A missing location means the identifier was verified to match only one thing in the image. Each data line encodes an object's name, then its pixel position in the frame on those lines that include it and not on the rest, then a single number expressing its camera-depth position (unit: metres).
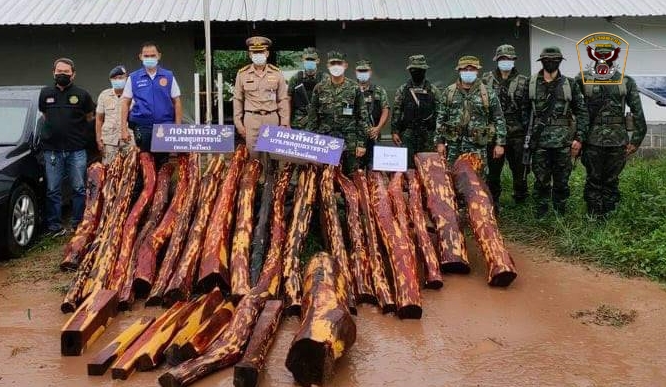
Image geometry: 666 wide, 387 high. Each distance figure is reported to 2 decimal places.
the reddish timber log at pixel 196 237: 4.86
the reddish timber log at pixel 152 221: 4.92
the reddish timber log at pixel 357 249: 4.97
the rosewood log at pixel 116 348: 3.76
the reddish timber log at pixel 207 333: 3.83
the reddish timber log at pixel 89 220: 5.77
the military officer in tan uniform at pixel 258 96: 6.85
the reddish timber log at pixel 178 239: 4.92
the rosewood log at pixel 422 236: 5.25
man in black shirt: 6.77
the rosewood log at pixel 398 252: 4.66
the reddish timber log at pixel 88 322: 4.08
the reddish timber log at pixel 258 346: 3.52
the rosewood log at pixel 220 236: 4.97
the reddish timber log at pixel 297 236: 4.77
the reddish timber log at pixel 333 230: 4.89
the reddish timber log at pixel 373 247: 4.82
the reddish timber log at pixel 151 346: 3.73
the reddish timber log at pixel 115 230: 5.08
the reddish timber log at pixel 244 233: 4.91
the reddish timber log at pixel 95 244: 4.92
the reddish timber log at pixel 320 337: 3.53
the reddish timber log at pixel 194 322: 3.84
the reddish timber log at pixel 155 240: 5.08
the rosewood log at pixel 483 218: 5.22
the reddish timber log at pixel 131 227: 5.12
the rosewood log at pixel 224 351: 3.59
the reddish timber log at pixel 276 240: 4.86
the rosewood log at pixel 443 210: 5.49
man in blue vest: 6.34
